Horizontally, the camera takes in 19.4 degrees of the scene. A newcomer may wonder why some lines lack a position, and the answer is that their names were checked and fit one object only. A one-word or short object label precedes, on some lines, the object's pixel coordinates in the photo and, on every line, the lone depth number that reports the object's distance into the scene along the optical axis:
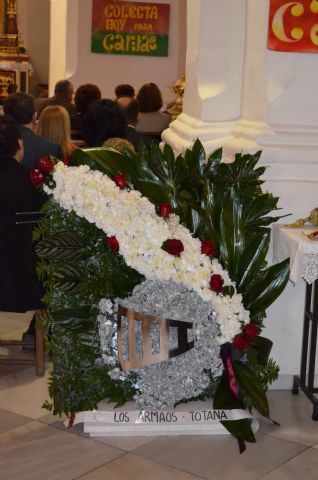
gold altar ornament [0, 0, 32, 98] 15.27
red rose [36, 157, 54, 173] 4.42
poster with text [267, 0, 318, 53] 4.96
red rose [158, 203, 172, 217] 4.33
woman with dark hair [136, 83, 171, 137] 8.55
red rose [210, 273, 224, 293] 4.25
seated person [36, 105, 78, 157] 6.16
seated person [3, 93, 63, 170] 5.79
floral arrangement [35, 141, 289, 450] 4.30
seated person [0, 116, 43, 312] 4.95
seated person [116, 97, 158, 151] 6.54
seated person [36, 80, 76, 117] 8.86
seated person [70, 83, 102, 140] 8.01
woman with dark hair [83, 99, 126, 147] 6.00
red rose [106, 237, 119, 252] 4.31
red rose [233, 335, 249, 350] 4.28
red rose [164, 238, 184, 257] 4.24
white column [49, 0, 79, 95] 12.30
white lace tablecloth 4.45
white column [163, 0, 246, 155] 5.42
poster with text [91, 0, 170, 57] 12.49
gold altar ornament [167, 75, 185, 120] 8.58
